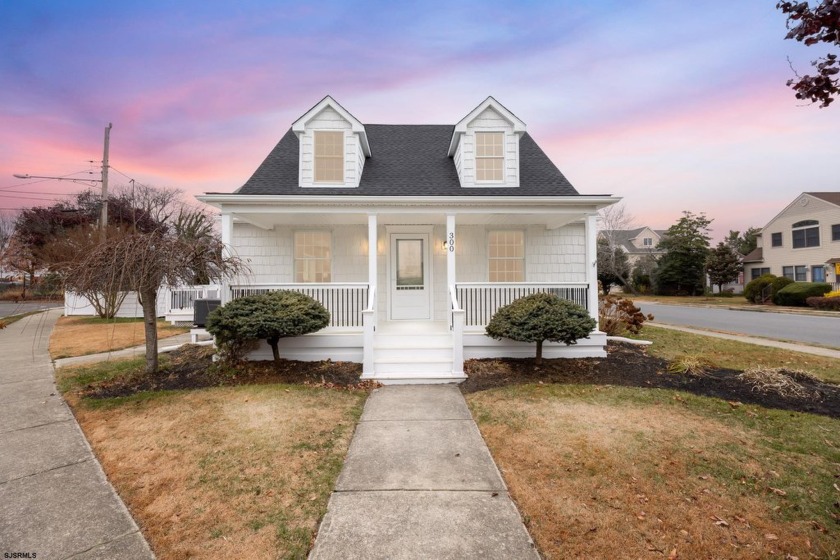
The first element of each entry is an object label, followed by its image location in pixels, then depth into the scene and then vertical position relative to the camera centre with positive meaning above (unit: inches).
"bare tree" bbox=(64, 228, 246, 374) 224.7 +13.4
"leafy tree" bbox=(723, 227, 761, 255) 1941.4 +233.1
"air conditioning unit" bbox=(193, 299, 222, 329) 480.4 -32.7
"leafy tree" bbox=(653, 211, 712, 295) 1300.4 +87.2
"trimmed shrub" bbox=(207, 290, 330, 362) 260.1 -24.9
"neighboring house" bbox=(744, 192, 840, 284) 1065.5 +126.8
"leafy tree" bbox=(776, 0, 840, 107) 85.1 +60.6
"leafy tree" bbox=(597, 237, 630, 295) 1470.0 +59.6
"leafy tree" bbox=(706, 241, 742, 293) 1412.4 +59.0
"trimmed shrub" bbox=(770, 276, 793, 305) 950.4 -11.6
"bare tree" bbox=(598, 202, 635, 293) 1486.2 +189.9
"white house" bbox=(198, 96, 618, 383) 305.6 +52.2
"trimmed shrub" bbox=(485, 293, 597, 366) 266.2 -29.6
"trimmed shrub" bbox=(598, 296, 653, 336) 434.6 -44.7
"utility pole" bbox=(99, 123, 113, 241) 656.4 +191.7
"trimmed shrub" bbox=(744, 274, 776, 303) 981.8 -17.1
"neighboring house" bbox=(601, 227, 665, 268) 1935.3 +231.3
